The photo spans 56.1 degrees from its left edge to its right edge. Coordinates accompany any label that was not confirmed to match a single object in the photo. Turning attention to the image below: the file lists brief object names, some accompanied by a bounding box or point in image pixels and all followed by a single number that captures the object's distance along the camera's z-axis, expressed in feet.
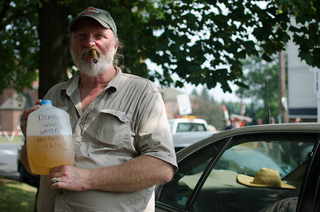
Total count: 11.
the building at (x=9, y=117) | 141.18
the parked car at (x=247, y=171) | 5.60
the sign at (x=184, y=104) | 45.19
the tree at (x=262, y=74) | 117.75
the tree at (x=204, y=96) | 188.69
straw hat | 6.30
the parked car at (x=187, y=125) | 35.43
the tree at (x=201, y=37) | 12.60
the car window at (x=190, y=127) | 36.50
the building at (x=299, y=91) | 65.92
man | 4.40
